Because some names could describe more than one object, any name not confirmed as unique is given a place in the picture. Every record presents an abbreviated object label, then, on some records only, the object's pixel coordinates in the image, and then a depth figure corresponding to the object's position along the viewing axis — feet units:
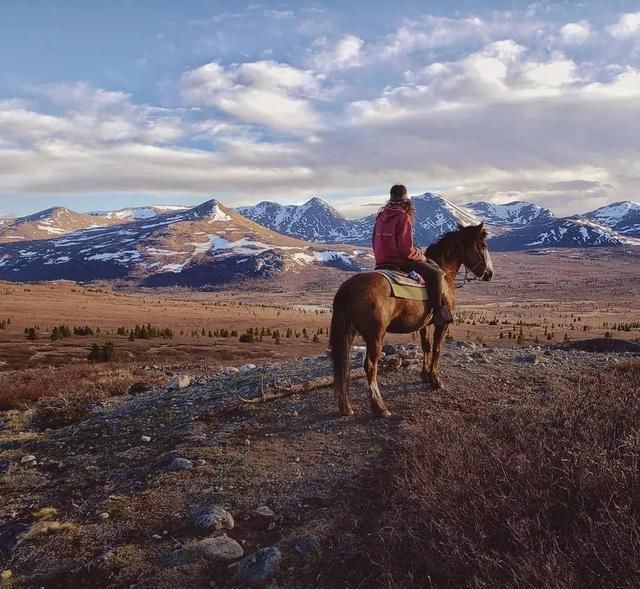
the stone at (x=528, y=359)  44.04
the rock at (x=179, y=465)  23.63
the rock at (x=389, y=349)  50.85
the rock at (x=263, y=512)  19.25
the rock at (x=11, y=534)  18.17
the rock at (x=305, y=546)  16.63
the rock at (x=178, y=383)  45.85
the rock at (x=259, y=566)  15.48
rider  31.14
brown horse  28.71
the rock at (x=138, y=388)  51.61
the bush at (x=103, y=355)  79.82
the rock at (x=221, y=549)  16.72
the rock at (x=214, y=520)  18.35
